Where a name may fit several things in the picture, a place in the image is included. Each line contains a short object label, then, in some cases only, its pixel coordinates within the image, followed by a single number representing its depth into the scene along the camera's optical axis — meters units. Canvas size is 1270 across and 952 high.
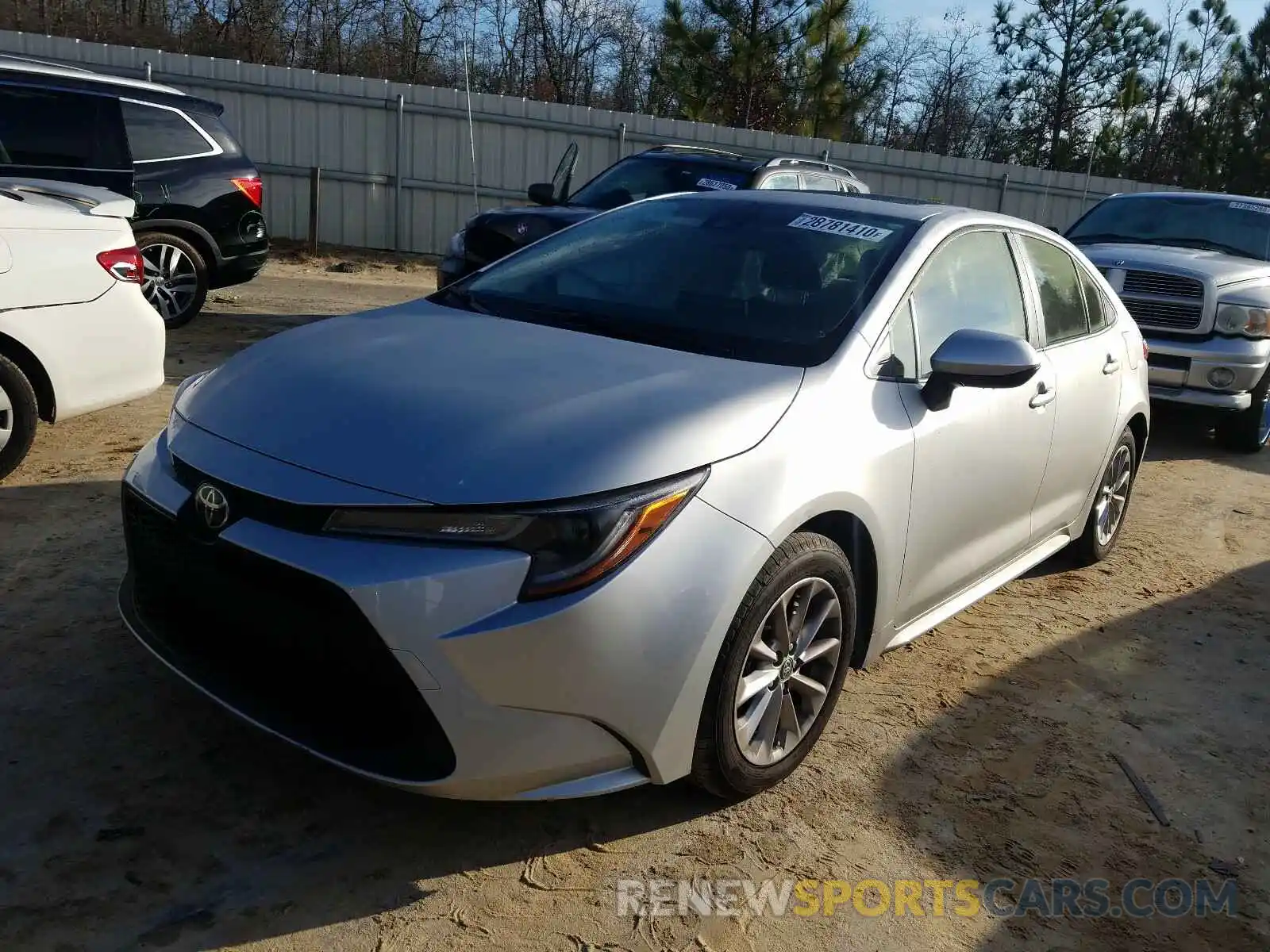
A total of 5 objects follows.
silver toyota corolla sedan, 2.37
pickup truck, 7.62
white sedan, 4.63
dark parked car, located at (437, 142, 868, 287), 8.02
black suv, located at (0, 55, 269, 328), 7.79
